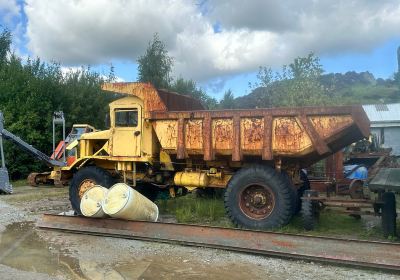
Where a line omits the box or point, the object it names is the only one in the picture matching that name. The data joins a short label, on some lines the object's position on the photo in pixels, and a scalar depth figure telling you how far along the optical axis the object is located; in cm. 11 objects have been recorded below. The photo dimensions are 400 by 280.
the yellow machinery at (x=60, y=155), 1722
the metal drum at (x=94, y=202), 859
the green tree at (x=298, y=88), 2331
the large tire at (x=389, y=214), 741
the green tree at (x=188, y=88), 3388
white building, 2527
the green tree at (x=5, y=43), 3033
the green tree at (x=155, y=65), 3032
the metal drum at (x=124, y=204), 828
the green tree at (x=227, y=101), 5036
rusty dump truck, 814
